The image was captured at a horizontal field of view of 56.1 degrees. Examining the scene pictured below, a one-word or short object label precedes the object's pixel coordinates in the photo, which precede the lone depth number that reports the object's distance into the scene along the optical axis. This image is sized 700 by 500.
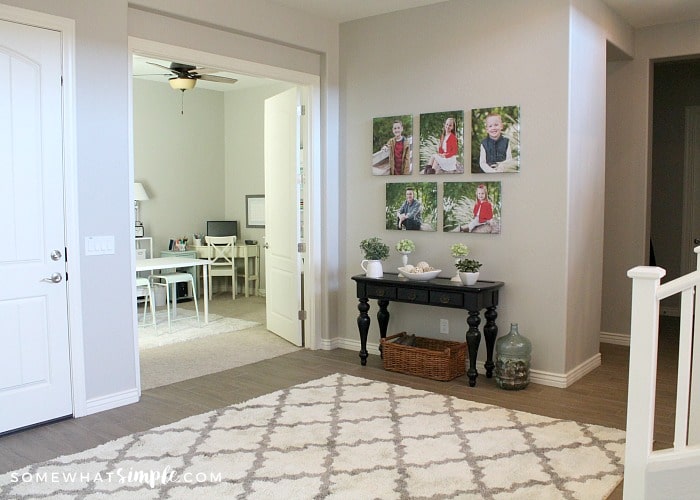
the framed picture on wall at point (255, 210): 9.09
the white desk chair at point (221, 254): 8.75
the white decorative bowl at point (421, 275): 4.91
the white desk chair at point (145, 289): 6.67
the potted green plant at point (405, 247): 5.10
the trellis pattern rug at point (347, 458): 2.96
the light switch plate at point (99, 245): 3.99
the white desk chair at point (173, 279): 6.80
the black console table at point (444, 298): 4.61
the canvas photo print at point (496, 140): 4.76
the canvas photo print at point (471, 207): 4.87
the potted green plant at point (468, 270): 4.68
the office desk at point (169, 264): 6.34
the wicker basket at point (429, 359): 4.77
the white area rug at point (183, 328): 6.21
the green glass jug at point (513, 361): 4.52
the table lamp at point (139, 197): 8.29
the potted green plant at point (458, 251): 4.83
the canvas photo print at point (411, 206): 5.18
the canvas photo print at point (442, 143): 5.01
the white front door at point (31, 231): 3.63
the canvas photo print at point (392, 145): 5.27
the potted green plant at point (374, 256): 5.19
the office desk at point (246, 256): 8.89
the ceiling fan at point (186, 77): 6.54
